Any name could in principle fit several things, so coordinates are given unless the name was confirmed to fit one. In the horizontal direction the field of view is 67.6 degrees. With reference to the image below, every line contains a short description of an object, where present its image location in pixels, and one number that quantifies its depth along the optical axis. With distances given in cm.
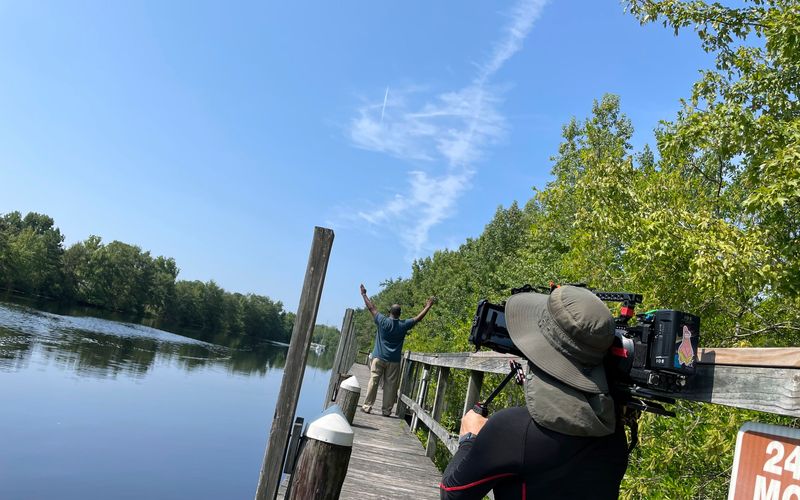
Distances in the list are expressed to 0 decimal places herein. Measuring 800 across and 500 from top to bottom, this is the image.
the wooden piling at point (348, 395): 706
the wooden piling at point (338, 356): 997
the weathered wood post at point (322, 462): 262
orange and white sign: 128
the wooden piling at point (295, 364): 282
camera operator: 169
